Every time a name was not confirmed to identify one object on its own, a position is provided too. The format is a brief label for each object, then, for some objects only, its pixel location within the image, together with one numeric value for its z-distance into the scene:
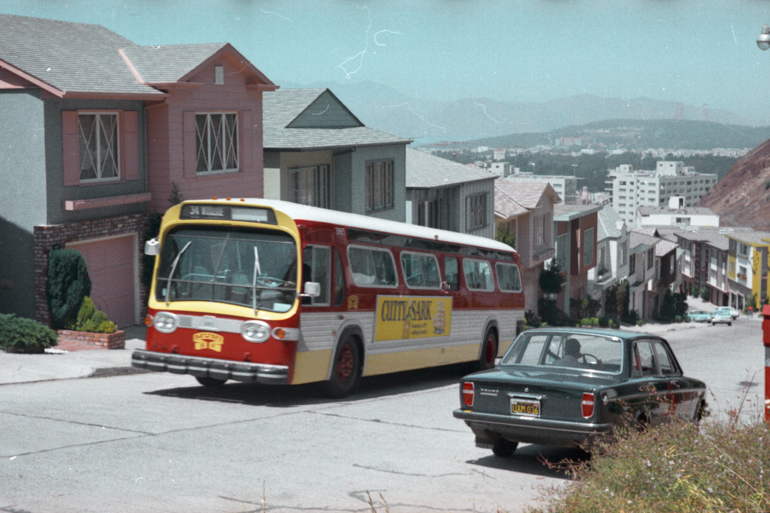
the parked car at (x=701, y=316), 88.32
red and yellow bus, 12.28
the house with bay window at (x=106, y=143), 19.97
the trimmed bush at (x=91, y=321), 19.53
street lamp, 17.58
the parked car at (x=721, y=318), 83.94
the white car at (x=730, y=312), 87.07
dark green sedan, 8.77
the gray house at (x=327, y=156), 29.67
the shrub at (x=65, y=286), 19.66
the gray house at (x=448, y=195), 39.69
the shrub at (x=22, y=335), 17.02
